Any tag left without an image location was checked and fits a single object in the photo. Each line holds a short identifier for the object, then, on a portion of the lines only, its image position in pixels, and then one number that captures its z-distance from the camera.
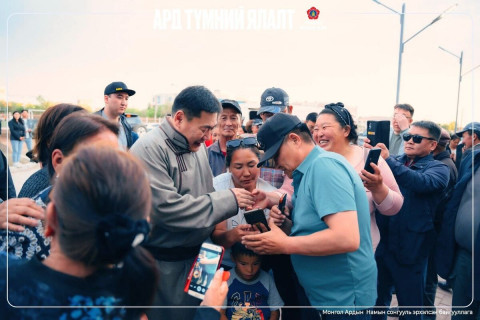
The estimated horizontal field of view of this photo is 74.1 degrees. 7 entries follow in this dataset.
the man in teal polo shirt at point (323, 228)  1.48
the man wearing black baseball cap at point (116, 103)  3.95
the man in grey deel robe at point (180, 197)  1.74
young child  2.18
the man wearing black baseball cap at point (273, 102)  3.69
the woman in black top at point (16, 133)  8.73
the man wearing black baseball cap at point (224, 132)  3.30
